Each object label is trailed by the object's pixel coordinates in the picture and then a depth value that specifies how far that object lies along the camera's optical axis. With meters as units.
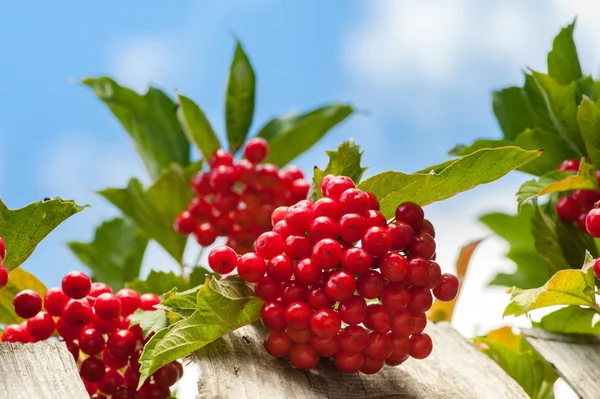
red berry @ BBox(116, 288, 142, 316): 0.60
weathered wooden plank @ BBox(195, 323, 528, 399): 0.56
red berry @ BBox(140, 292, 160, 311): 0.60
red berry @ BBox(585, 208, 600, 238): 0.59
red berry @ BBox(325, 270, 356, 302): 0.56
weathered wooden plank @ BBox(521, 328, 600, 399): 0.62
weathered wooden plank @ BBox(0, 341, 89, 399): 0.54
